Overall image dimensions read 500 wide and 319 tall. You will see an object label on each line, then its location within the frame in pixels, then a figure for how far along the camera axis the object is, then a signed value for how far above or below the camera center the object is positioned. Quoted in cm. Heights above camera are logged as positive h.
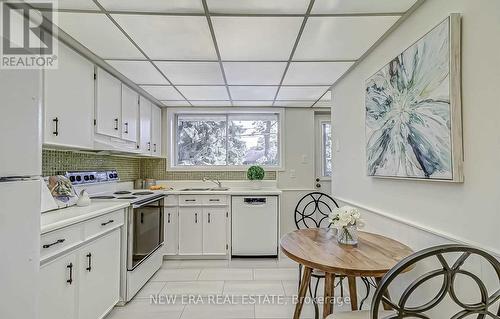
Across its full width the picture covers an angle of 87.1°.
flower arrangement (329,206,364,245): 173 -39
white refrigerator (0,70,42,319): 99 -10
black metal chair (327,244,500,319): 89 -43
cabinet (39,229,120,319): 154 -80
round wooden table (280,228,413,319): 135 -53
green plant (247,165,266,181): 399 -12
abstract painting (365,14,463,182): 131 +33
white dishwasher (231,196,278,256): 361 -85
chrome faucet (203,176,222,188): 413 -25
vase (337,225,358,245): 175 -47
